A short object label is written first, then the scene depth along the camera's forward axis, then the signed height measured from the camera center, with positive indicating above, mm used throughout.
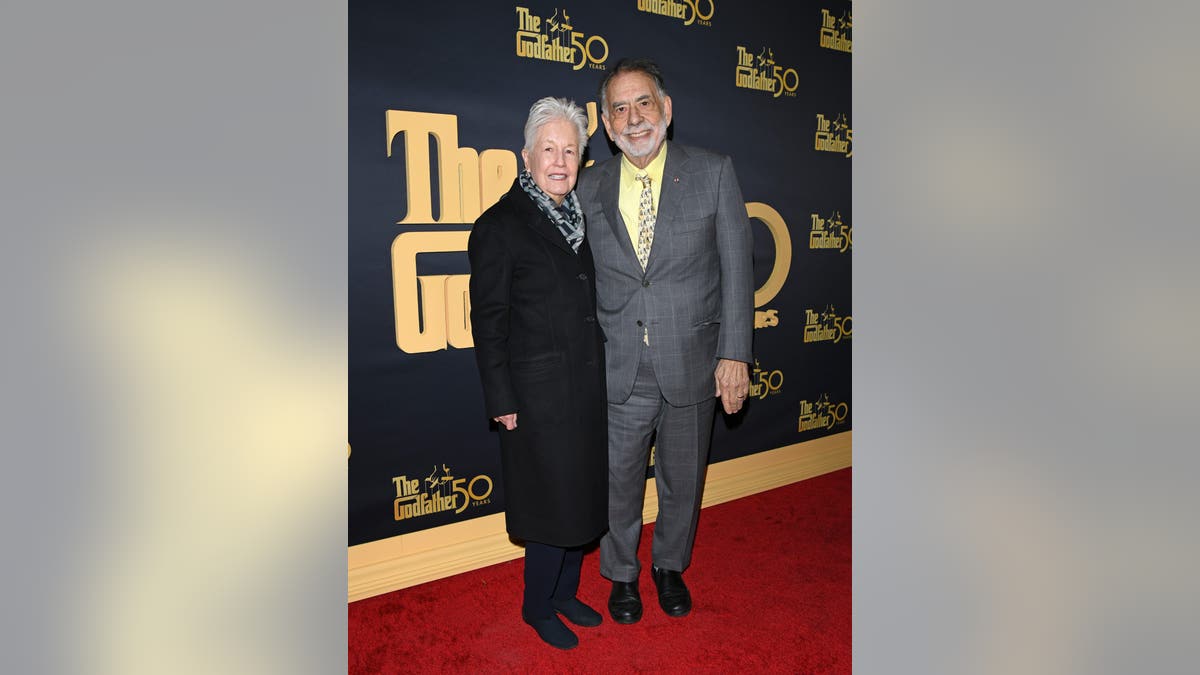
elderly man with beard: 2344 +182
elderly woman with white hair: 2135 -17
